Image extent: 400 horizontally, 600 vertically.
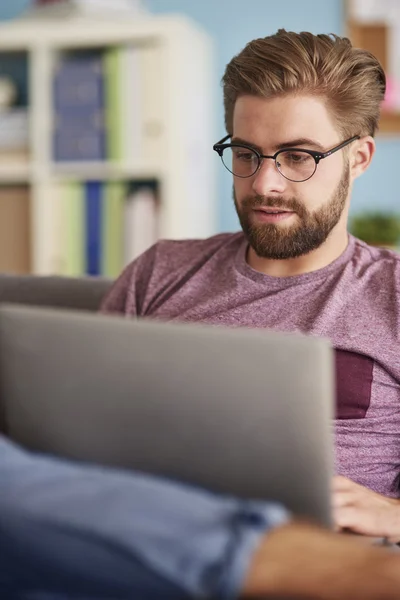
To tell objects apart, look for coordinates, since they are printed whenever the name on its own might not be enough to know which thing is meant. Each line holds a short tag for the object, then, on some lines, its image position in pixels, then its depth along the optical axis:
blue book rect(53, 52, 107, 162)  3.00
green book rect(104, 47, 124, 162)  2.99
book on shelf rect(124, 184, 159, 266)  3.00
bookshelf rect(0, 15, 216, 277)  2.97
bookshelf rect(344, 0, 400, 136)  2.97
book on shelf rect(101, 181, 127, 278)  3.05
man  1.25
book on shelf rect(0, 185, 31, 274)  3.17
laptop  0.70
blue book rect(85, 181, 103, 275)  3.07
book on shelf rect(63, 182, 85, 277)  3.09
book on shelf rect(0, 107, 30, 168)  3.14
